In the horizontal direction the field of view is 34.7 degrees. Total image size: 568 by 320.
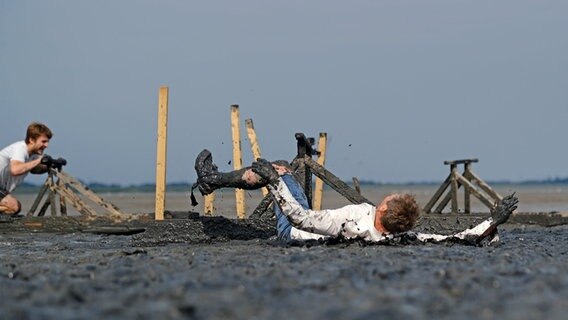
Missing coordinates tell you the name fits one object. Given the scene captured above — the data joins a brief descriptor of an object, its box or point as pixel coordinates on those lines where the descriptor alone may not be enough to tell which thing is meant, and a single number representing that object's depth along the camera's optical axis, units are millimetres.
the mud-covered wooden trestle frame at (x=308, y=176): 12148
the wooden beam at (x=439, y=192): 20588
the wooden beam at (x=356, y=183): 23725
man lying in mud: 9039
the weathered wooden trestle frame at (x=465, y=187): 20062
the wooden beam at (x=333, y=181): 12195
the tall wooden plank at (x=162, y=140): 12430
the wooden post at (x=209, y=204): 14375
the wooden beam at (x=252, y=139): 16250
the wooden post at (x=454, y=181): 20027
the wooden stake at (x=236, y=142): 15742
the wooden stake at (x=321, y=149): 17716
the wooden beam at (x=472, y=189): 19734
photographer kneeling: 12555
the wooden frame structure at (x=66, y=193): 18156
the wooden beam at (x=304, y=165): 12148
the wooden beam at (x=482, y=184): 20428
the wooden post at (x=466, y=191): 20264
